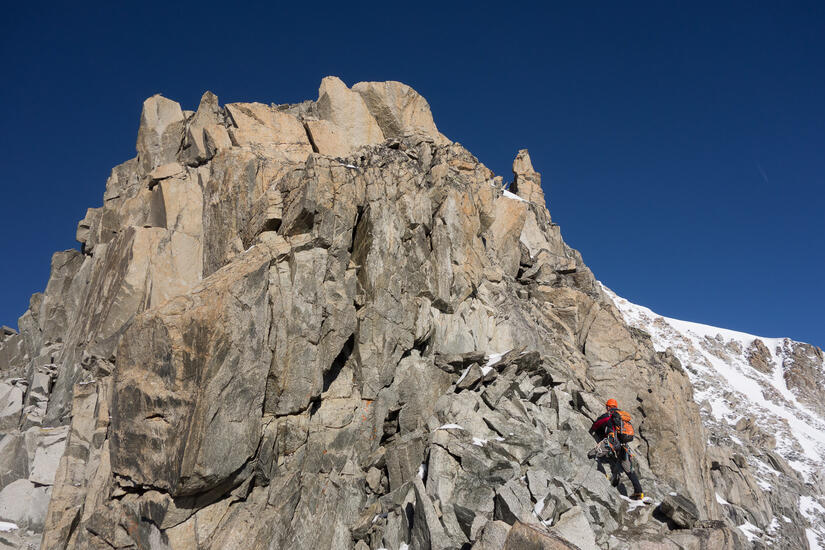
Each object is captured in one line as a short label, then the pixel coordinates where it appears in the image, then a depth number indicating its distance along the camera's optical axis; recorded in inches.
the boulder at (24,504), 842.2
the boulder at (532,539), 456.1
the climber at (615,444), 682.2
